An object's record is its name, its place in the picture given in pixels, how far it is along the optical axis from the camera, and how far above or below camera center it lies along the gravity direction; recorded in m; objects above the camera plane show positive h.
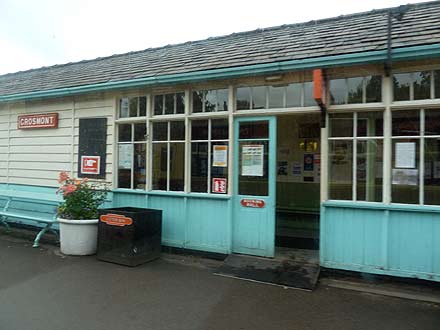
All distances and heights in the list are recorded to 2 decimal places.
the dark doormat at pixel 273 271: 4.81 -1.45
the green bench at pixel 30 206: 7.05 -0.94
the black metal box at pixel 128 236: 5.52 -1.10
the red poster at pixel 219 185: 5.96 -0.26
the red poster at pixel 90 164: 7.23 +0.06
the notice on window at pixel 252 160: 5.75 +0.17
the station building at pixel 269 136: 4.68 +0.60
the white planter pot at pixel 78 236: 6.13 -1.21
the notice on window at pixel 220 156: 5.97 +0.24
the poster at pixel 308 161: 8.23 +0.25
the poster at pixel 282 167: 8.55 +0.10
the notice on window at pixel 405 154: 4.70 +0.27
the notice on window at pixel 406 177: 4.69 -0.04
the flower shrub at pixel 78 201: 6.29 -0.62
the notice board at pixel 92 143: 7.15 +0.49
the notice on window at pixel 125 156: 6.90 +0.23
